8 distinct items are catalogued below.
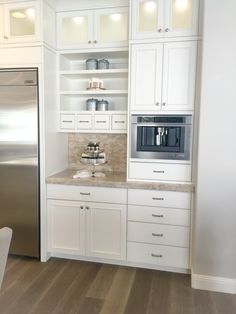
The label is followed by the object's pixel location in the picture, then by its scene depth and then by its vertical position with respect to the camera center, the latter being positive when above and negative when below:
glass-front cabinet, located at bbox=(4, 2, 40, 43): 2.74 +1.05
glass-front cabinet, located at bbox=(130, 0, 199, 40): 2.56 +1.04
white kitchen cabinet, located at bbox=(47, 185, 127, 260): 2.79 -0.96
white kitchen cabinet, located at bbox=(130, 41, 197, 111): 2.59 +0.50
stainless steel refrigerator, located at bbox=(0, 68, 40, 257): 2.80 -0.32
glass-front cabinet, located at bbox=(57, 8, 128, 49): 2.93 +1.06
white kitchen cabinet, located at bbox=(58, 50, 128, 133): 3.03 +0.40
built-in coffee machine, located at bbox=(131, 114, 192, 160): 2.65 -0.07
